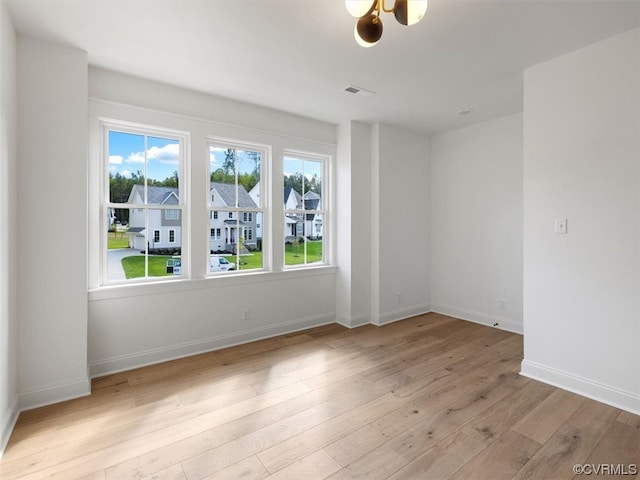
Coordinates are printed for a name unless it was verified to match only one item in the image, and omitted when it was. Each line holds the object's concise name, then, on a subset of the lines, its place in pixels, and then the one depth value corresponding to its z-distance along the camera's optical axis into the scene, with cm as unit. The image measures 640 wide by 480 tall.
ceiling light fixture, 157
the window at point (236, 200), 357
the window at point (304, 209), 414
